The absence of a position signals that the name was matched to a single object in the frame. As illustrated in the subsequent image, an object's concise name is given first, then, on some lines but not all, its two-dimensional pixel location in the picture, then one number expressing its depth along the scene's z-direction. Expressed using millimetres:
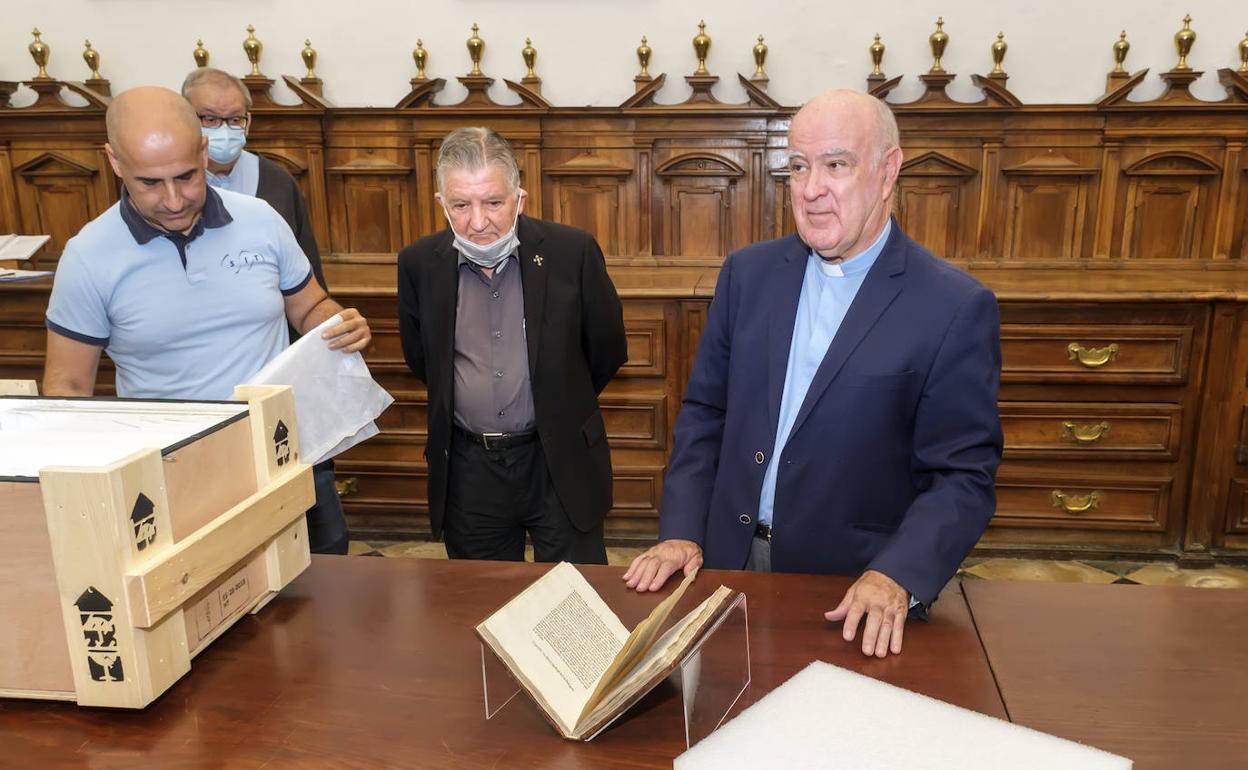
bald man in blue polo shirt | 2061
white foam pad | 1131
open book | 1225
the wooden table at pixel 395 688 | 1250
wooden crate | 1236
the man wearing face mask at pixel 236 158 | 3303
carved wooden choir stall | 3961
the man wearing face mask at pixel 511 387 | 2732
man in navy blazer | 1719
